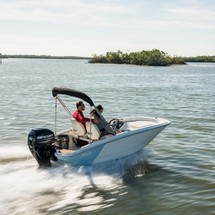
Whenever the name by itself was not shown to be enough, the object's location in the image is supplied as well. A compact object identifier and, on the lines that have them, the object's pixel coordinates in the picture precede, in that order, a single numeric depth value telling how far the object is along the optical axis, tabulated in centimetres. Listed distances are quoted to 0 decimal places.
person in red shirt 1166
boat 1096
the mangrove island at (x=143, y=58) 15125
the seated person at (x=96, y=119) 1174
